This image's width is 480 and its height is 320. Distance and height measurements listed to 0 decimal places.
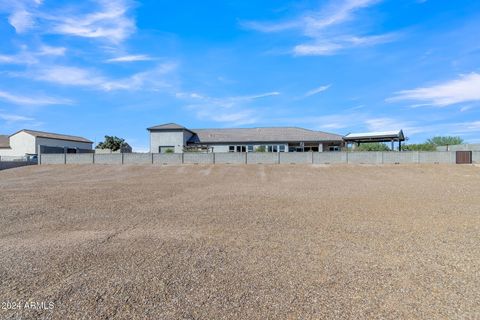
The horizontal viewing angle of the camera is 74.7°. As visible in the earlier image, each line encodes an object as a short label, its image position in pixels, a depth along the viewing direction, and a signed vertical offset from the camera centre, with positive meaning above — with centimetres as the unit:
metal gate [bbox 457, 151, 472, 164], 2613 -53
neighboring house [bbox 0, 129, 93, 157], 4941 +234
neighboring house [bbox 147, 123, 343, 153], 3772 +153
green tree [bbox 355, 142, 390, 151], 3253 +51
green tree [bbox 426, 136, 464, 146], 4487 +154
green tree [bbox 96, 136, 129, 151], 5800 +215
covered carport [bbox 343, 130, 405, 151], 3488 +164
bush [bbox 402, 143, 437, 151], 3436 +50
